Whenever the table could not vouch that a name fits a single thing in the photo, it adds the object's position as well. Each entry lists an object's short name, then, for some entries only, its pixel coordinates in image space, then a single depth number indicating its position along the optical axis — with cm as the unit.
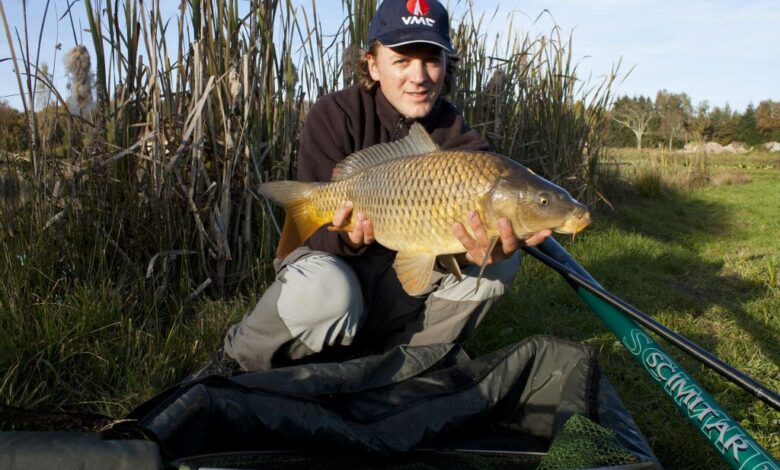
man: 163
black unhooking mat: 123
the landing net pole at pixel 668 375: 115
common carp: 132
